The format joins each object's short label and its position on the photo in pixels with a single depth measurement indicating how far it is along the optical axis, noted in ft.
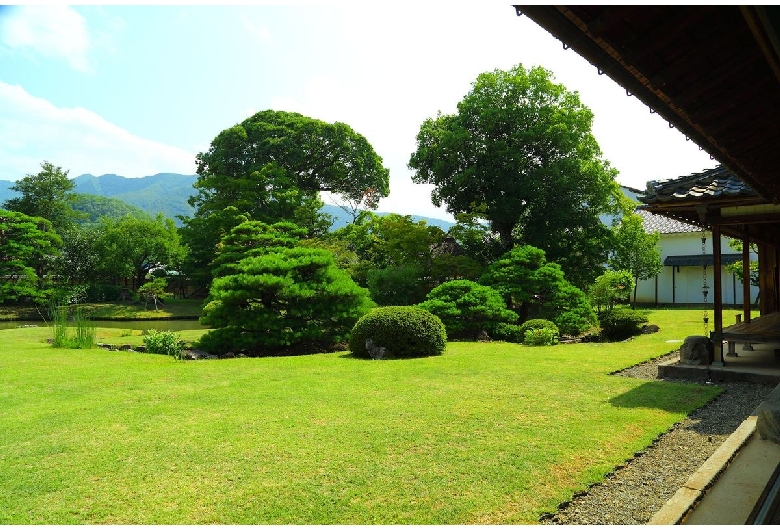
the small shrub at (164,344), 36.60
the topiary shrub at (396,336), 33.78
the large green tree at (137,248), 91.97
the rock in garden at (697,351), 25.40
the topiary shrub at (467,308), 43.55
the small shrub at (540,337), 40.03
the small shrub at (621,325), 43.14
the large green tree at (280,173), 83.20
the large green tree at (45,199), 107.55
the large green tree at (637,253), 74.59
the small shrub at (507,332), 43.27
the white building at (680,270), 86.53
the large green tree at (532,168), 62.39
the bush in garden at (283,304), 37.32
